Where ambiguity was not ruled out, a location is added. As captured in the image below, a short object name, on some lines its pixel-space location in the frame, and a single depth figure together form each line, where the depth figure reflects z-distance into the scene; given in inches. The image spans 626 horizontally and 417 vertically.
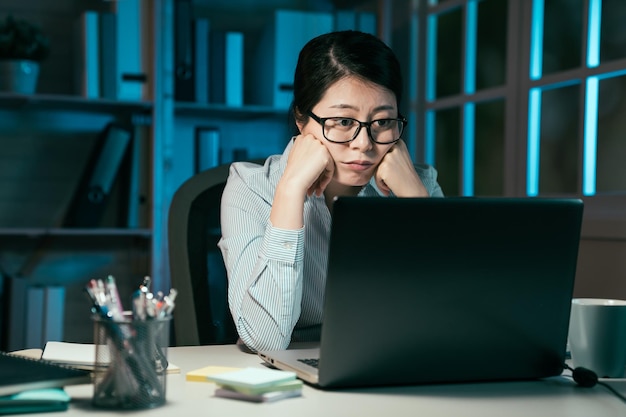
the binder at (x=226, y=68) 151.0
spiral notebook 58.9
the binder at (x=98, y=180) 145.1
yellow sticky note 64.2
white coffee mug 66.3
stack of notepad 60.3
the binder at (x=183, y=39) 149.1
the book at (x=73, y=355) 66.2
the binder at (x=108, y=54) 142.8
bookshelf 148.7
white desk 58.9
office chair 84.5
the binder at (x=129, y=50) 144.8
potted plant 140.5
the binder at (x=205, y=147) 153.8
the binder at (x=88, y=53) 142.0
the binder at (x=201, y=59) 149.7
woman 75.8
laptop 60.1
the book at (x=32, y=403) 58.0
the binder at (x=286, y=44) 155.7
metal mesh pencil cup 58.3
